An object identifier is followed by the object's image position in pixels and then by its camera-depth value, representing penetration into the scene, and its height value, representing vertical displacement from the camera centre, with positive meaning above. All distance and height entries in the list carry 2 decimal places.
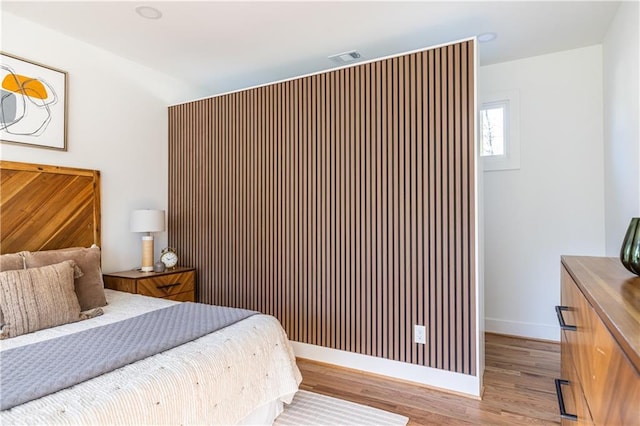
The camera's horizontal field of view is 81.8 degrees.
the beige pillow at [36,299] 1.95 -0.46
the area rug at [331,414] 2.16 -1.20
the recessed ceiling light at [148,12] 2.58 +1.46
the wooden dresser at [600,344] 0.73 -0.34
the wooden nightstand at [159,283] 3.06 -0.58
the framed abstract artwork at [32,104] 2.62 +0.85
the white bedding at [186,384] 1.22 -0.66
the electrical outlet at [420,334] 2.66 -0.85
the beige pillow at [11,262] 2.25 -0.28
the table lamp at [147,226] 3.35 -0.08
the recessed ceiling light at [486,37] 3.00 +1.48
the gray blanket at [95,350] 1.30 -0.58
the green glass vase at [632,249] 1.31 -0.12
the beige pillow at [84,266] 2.39 -0.34
